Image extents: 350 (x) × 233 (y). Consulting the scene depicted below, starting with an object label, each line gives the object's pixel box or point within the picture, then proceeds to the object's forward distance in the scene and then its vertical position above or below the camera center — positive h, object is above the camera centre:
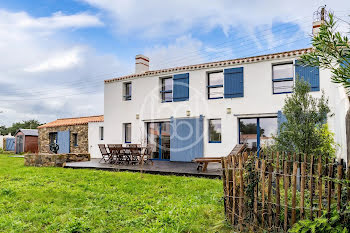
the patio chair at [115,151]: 11.05 -0.89
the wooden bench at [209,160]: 7.81 -0.99
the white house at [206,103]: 11.12 +1.37
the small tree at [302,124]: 5.46 +0.14
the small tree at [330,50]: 2.29 +0.79
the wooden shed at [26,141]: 24.39 -0.95
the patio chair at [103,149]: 11.71 -0.89
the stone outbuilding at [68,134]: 17.88 -0.24
